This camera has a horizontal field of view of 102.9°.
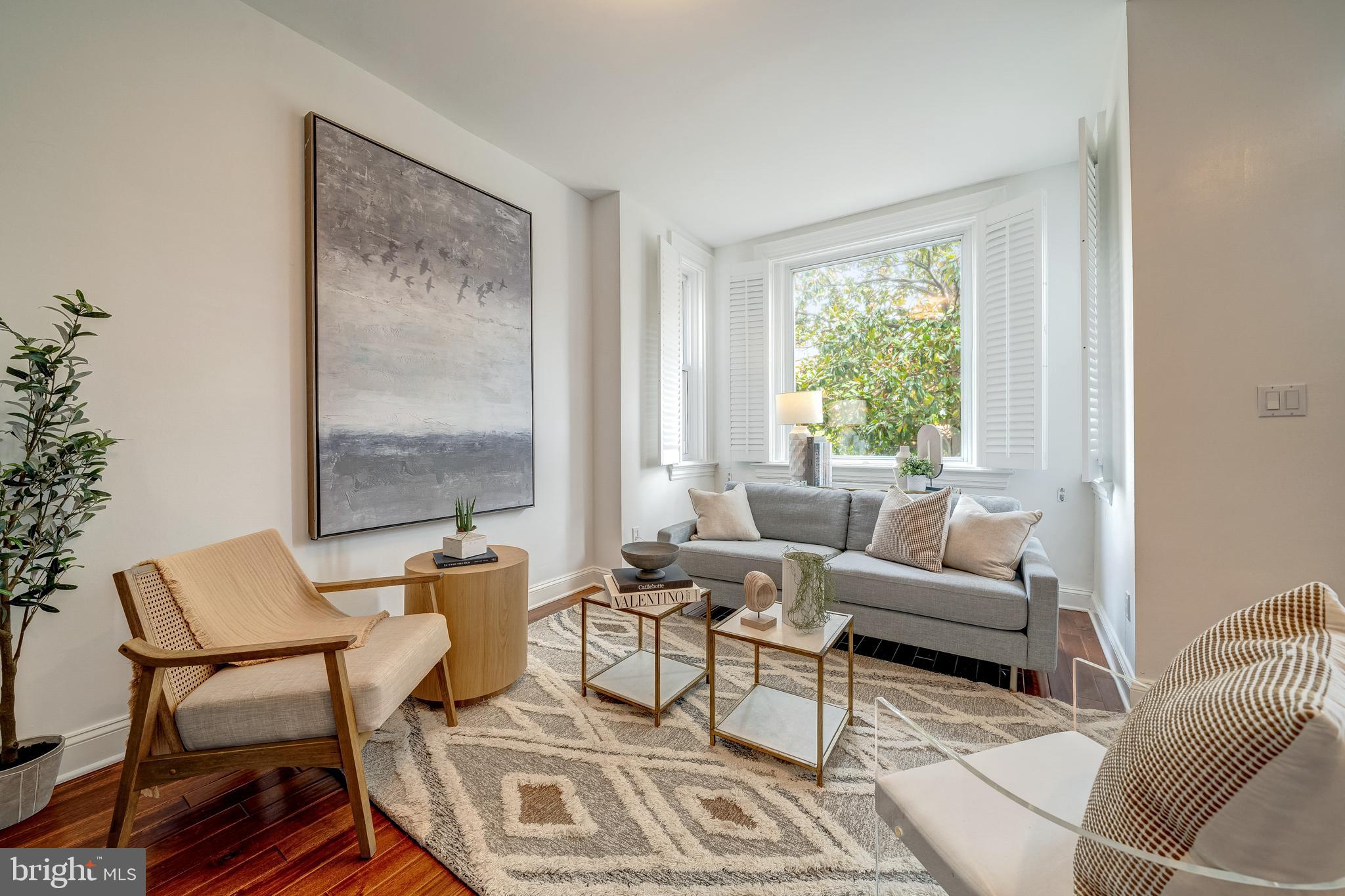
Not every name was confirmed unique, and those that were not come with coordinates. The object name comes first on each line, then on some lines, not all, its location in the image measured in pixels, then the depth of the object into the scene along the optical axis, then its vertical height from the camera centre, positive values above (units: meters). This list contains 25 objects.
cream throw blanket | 1.63 -0.48
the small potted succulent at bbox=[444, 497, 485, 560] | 2.29 -0.39
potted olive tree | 1.49 -0.13
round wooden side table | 2.14 -0.70
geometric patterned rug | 1.35 -1.06
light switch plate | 1.80 +0.13
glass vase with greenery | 1.84 -0.51
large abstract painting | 2.37 +0.57
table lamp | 3.89 +0.22
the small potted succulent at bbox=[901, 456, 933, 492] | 3.48 -0.18
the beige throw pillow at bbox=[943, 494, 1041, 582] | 2.55 -0.48
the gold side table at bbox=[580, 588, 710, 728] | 2.03 -0.98
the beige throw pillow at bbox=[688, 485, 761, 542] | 3.40 -0.45
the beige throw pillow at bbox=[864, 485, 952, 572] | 2.72 -0.46
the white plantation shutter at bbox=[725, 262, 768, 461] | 4.69 +0.77
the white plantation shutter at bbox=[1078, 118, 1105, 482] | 2.44 +0.67
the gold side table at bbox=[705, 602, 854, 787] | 1.73 -1.00
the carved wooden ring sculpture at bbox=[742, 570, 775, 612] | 1.90 -0.52
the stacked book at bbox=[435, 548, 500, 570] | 2.24 -0.47
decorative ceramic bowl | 2.14 -0.44
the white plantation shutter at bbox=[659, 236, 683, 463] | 4.13 +0.74
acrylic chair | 0.85 -0.67
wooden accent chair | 1.37 -0.69
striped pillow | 0.55 -0.38
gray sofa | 2.29 -0.67
